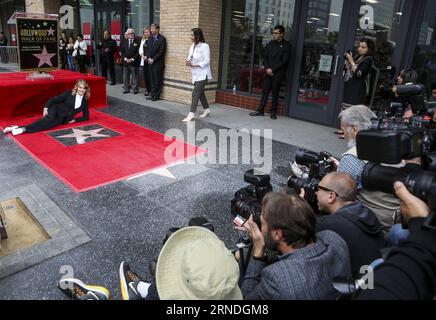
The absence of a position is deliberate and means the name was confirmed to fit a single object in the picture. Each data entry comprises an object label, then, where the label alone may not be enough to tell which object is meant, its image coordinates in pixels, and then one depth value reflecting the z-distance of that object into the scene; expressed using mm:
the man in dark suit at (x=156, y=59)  7922
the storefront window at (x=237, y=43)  7426
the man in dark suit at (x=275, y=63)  6441
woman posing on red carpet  5488
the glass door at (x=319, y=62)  6117
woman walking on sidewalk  6438
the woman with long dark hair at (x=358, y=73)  5133
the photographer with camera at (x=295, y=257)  1430
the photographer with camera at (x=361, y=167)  2197
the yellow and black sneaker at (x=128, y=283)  1955
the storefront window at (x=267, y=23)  6718
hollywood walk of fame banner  6629
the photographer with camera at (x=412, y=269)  1015
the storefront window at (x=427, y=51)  5180
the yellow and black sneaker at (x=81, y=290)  2025
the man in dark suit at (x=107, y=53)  9966
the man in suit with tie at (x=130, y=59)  8820
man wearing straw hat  1282
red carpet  3887
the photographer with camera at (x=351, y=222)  1716
